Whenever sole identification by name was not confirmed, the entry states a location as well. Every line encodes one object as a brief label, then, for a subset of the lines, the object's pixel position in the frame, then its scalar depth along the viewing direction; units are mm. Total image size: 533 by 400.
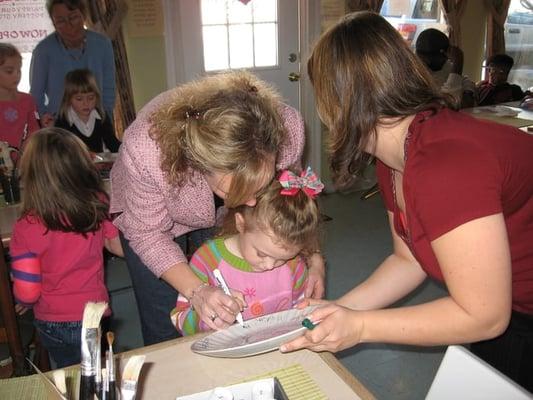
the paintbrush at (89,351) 600
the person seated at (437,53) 3981
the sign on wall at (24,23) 2859
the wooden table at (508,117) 3064
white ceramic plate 901
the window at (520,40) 5371
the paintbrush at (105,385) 594
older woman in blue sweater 2965
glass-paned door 3508
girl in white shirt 2943
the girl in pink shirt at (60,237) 1564
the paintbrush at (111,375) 595
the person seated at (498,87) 4445
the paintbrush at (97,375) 601
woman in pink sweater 1028
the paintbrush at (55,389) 628
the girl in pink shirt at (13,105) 2693
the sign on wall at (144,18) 3283
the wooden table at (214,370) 901
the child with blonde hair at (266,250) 1236
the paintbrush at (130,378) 618
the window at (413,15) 4562
